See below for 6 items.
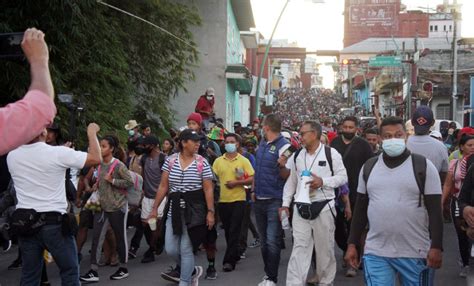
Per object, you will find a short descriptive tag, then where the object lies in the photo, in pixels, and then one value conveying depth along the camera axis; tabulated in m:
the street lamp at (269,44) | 24.58
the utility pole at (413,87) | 34.88
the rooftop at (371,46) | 108.45
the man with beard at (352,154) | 8.87
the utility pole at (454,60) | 33.34
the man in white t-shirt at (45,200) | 5.78
